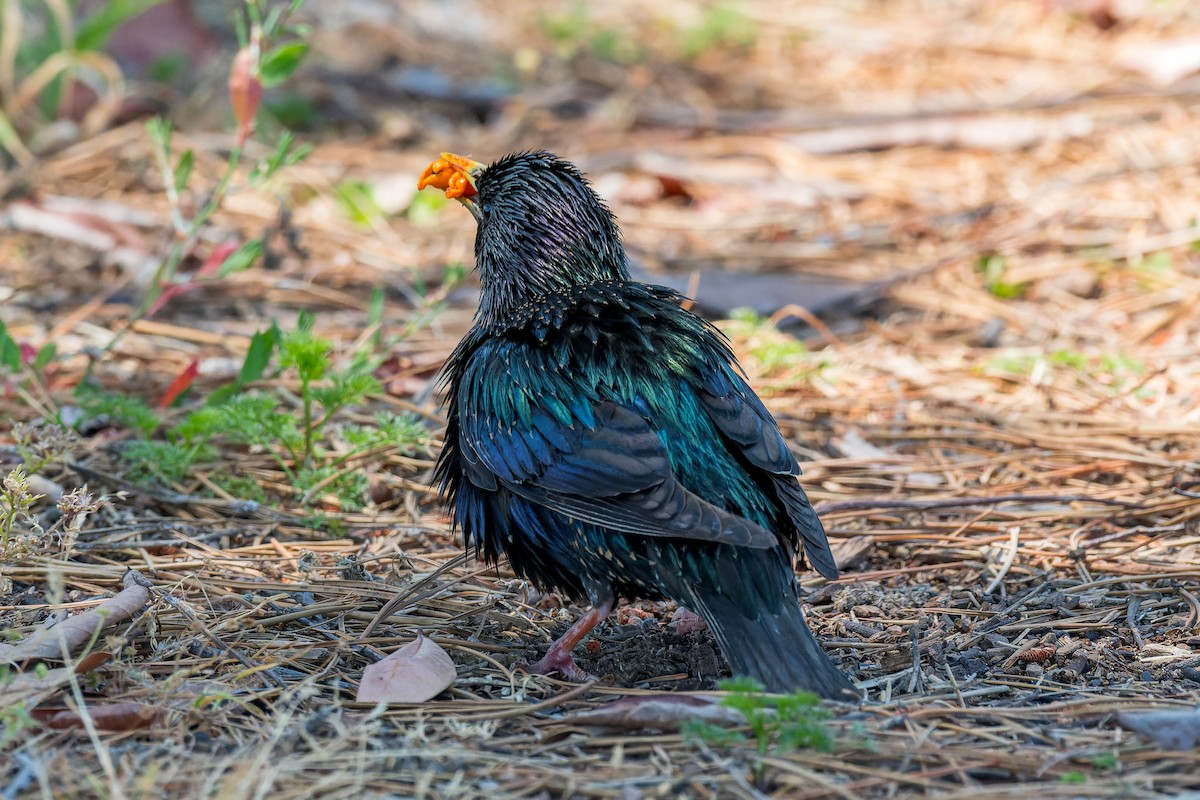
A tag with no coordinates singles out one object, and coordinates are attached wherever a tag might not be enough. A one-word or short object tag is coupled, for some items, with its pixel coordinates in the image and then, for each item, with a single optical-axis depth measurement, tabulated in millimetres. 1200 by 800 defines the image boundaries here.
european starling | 5828
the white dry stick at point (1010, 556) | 7242
